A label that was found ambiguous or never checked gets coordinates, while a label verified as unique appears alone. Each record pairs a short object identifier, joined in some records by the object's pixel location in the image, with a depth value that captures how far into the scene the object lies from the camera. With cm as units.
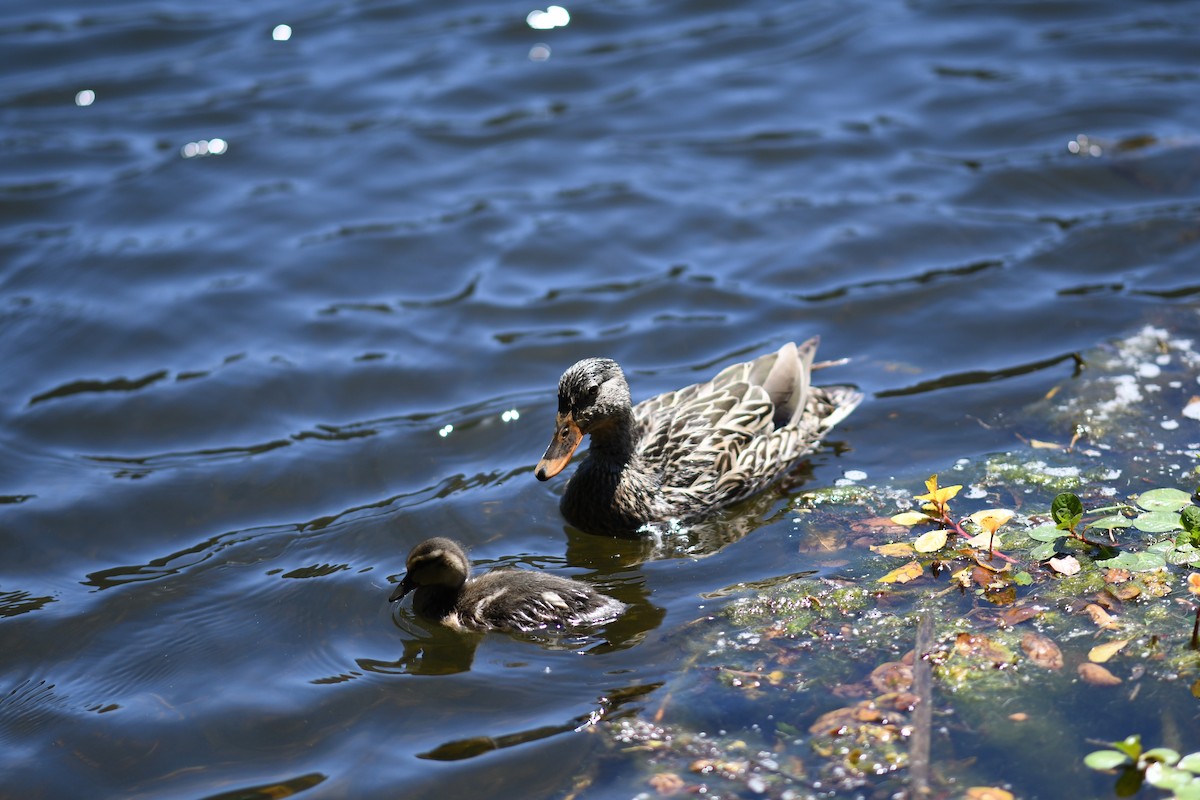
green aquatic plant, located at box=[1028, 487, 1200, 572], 1105
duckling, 1200
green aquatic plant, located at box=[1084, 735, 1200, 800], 891
